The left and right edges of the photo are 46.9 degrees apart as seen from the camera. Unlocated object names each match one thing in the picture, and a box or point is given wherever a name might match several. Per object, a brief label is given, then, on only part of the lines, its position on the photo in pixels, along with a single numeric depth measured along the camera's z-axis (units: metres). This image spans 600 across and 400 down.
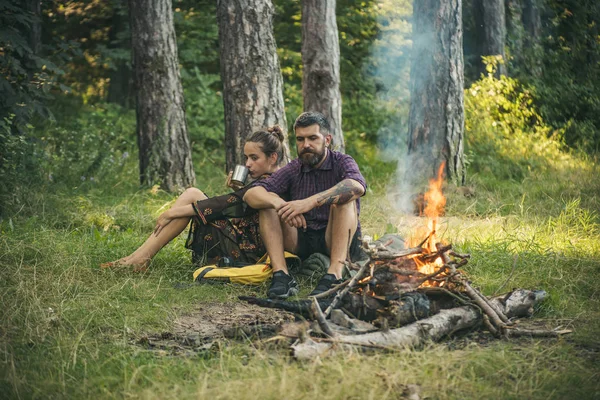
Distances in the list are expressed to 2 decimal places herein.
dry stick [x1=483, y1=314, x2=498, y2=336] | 4.00
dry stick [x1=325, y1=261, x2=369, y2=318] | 4.01
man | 5.05
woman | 5.60
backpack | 5.39
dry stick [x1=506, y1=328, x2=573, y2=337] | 3.97
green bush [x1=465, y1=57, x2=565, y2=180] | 10.59
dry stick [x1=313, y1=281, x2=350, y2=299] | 4.08
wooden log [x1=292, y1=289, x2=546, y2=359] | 3.48
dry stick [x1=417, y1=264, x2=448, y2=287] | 4.16
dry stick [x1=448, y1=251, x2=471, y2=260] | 4.23
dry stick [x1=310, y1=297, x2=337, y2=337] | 3.62
